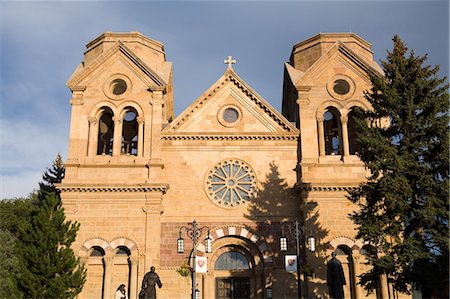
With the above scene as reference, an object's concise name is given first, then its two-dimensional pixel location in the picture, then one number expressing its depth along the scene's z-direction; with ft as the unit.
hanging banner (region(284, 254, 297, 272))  75.66
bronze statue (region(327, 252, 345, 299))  57.47
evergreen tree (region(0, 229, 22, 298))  68.57
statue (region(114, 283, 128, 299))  82.48
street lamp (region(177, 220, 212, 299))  68.13
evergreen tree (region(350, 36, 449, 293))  63.72
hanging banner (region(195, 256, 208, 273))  79.05
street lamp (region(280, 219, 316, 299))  68.59
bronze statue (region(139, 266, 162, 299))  67.87
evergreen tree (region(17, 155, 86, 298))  68.49
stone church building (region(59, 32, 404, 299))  87.20
